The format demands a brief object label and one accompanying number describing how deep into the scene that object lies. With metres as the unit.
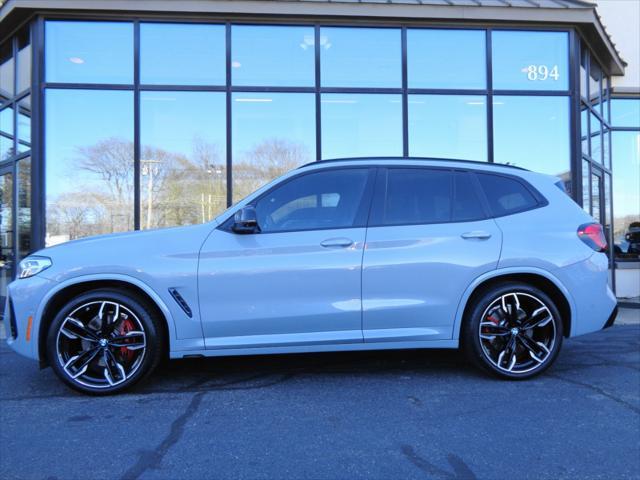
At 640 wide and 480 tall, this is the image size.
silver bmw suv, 3.83
